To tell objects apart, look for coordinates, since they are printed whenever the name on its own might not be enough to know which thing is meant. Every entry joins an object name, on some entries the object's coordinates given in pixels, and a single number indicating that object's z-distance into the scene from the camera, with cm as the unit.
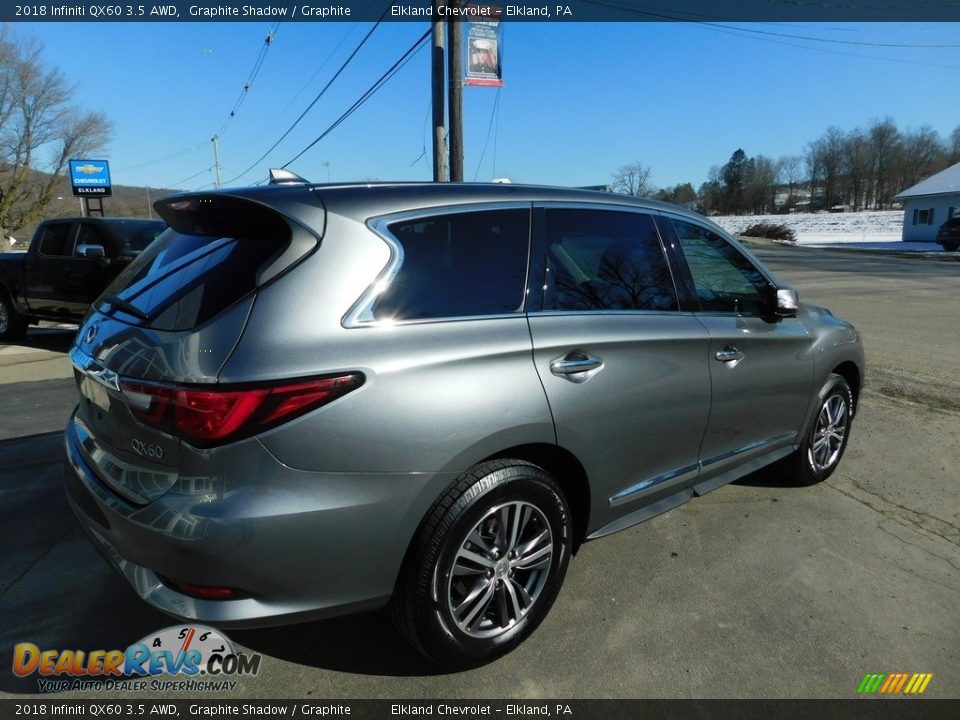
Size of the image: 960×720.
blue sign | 3288
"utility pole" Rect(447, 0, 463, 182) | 1080
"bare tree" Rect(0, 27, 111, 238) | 3978
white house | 4019
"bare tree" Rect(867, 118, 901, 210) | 9606
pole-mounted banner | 1089
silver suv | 193
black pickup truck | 845
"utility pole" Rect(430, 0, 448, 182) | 1116
